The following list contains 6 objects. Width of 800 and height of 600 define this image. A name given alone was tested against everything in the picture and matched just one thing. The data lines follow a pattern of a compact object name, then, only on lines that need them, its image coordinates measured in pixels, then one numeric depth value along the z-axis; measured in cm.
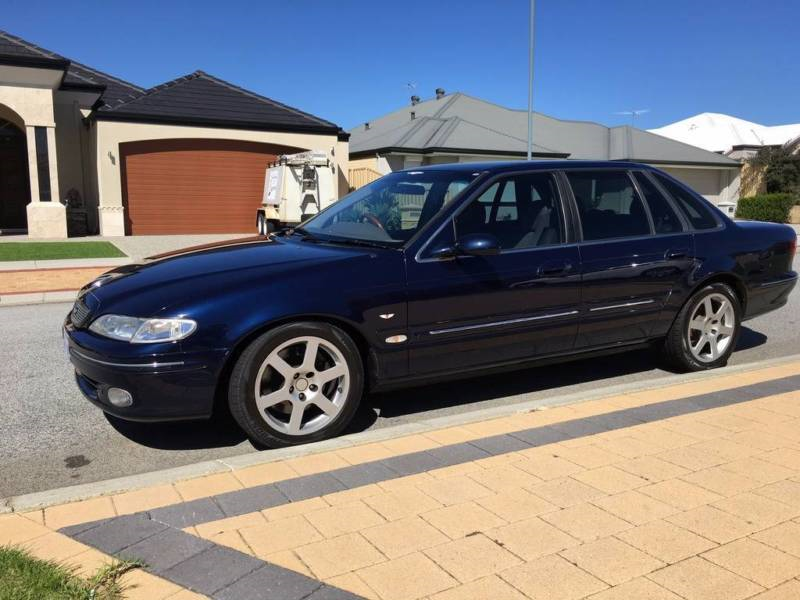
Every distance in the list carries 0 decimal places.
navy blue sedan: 370
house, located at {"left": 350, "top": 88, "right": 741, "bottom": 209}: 2716
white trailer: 1925
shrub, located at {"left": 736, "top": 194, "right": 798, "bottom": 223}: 2959
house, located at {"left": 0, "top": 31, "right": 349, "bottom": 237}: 1931
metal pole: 2221
